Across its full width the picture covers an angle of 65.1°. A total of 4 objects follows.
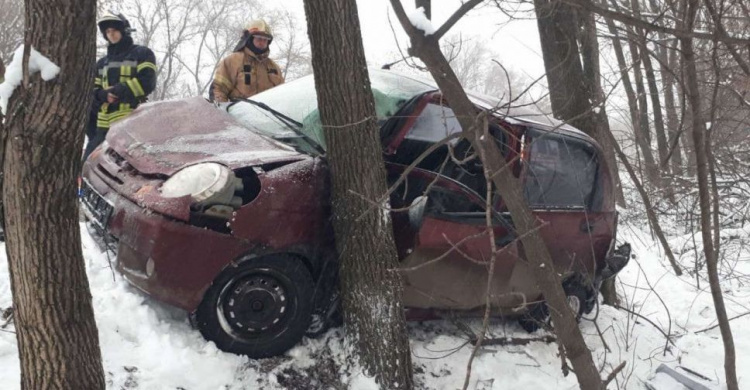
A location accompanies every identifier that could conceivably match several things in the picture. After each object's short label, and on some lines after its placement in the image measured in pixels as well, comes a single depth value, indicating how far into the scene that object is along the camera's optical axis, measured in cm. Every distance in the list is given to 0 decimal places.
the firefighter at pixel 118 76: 526
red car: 314
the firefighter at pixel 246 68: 545
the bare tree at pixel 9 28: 1697
